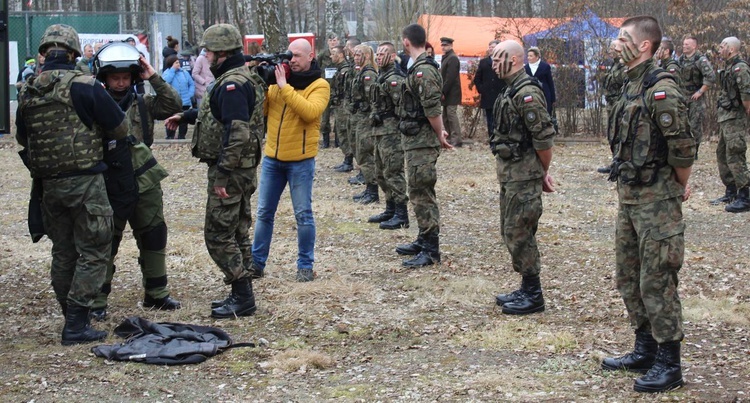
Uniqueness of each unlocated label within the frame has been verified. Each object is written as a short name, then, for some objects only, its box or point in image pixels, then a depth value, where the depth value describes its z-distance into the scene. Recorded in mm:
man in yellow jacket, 7734
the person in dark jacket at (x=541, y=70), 16547
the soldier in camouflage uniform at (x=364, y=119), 12047
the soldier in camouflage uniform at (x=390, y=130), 10273
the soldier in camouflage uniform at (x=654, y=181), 5141
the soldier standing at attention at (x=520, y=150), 6809
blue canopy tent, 18656
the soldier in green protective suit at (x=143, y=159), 6805
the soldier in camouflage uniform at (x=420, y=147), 8711
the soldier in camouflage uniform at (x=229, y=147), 6605
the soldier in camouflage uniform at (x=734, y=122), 11297
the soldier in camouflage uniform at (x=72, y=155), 6098
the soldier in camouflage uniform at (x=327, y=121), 17812
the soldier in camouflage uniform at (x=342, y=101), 14430
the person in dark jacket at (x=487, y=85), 17844
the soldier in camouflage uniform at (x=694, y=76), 12781
